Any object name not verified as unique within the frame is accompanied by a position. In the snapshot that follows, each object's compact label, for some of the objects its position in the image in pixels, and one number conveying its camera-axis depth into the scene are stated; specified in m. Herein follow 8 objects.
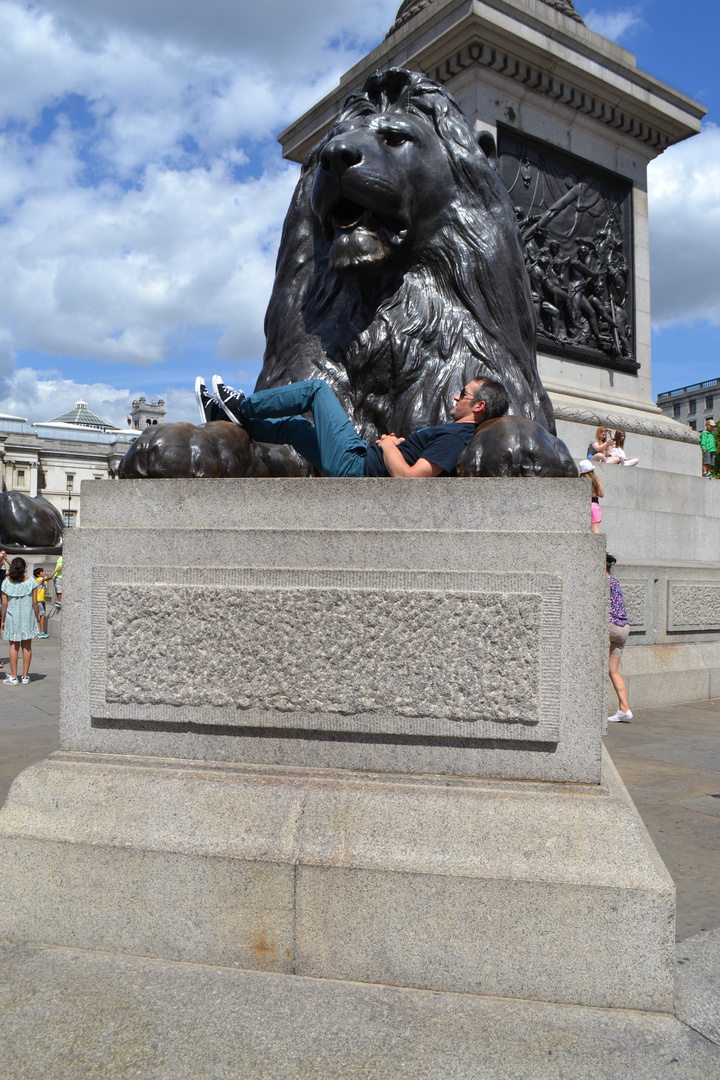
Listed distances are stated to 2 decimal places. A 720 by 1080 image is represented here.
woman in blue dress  9.00
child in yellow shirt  15.46
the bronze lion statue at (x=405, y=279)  3.09
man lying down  2.69
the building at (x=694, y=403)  82.44
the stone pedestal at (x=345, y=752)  2.15
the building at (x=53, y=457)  82.50
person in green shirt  11.77
